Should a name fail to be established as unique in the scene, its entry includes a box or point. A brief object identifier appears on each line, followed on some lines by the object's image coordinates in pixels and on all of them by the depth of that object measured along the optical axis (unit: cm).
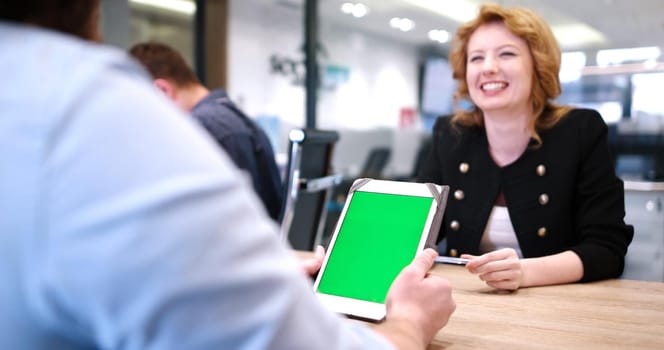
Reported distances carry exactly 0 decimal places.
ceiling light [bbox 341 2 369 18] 516
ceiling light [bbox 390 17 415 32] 499
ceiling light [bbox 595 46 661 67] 368
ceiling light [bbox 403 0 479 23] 450
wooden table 90
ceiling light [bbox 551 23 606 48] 388
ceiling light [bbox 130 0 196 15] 553
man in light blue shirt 37
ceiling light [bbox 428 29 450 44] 461
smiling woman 153
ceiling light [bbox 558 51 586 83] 385
